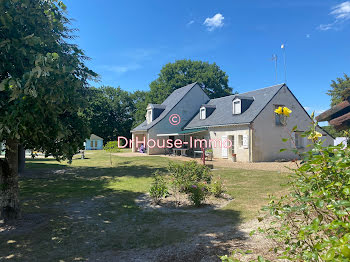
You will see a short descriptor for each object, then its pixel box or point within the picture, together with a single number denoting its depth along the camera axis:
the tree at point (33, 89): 3.76
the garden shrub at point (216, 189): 8.21
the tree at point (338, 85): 34.61
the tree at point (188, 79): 41.94
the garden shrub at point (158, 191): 7.54
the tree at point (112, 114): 48.88
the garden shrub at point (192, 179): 7.16
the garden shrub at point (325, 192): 1.31
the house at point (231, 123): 19.47
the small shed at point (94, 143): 43.28
